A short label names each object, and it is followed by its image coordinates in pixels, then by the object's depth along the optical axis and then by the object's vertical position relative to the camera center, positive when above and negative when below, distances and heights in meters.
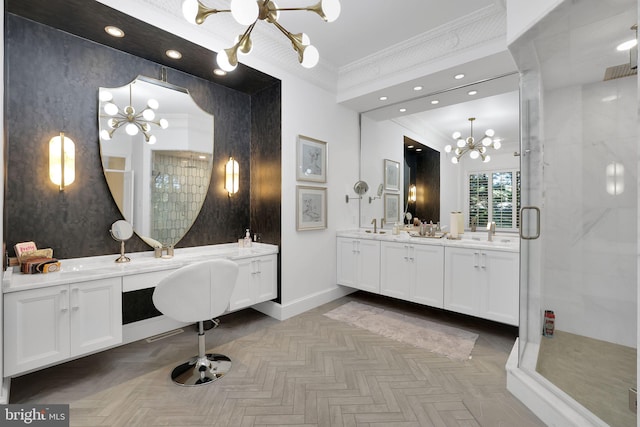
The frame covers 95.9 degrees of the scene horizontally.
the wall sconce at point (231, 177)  3.51 +0.44
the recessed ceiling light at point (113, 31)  2.40 +1.54
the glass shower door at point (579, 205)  1.82 +0.07
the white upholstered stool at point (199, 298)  2.02 -0.63
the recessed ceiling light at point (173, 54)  2.77 +1.55
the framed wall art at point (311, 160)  3.57 +0.69
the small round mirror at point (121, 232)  2.55 -0.18
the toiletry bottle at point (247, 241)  3.55 -0.35
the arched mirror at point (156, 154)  2.67 +0.59
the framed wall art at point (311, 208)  3.58 +0.07
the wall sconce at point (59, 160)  2.35 +0.43
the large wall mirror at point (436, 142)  3.12 +0.93
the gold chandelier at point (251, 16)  1.45 +1.09
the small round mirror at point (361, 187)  4.33 +0.40
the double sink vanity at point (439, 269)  2.79 -0.63
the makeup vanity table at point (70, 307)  1.81 -0.65
